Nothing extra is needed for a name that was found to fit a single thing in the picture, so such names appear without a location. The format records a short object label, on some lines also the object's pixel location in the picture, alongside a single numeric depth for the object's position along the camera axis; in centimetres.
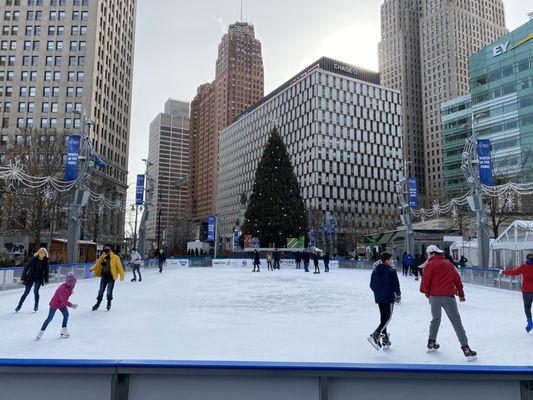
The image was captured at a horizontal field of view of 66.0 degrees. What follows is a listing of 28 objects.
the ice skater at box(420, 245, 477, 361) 648
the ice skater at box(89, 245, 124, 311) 1102
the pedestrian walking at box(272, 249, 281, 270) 3756
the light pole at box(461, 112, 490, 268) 2233
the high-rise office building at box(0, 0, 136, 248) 7112
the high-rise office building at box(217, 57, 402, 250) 10125
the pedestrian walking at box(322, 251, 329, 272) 3293
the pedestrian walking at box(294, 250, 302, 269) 3828
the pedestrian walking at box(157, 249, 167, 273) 3177
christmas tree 5672
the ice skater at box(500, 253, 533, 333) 831
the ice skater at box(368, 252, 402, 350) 709
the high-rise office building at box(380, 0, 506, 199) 14562
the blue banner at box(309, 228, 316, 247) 5929
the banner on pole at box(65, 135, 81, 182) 2167
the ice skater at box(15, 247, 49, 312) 1082
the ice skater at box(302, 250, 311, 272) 3361
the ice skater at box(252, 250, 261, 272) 3338
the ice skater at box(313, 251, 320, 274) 3100
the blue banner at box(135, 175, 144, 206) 3588
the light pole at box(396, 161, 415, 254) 3175
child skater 775
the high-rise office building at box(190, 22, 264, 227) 16838
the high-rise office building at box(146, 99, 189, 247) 18998
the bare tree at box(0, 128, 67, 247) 3234
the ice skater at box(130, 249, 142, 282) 2165
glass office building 5769
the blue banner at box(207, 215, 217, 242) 5162
